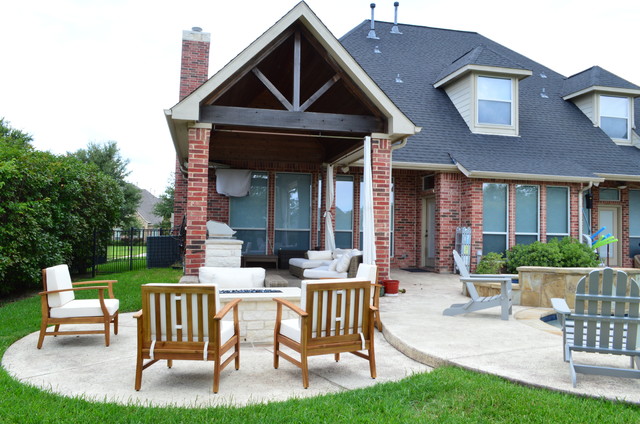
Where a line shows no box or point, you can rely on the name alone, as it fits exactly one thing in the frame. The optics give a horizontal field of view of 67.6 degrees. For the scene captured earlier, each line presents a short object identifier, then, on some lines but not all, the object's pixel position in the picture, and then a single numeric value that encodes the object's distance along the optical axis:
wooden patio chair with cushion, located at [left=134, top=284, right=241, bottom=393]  4.00
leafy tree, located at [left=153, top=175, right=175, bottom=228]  36.34
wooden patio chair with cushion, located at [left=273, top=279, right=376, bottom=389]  4.23
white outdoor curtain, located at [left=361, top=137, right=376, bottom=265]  8.29
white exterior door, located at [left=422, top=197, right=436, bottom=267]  13.89
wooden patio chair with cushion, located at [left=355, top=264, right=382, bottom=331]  5.97
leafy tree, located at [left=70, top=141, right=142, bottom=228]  34.59
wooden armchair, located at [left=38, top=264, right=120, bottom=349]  5.30
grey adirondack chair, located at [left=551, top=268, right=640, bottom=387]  3.96
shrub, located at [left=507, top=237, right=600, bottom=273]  9.30
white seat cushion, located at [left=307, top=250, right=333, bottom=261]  11.01
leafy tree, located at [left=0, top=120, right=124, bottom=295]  7.89
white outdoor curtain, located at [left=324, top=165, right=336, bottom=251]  11.66
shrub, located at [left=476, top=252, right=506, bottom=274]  10.04
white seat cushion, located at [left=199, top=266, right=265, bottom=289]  7.14
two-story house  12.25
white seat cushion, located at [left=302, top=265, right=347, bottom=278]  8.95
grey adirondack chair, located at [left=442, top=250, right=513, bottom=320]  6.73
